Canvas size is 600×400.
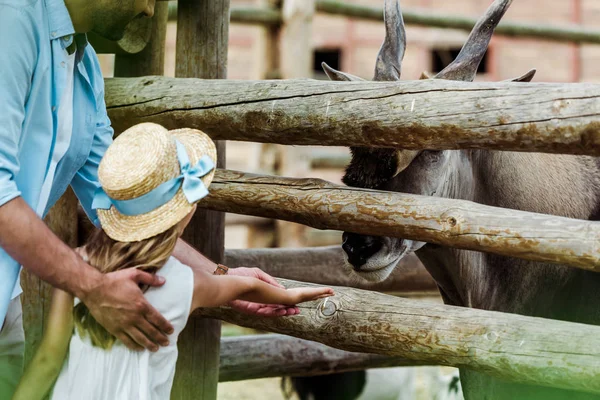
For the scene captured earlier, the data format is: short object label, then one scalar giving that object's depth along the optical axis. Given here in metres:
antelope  3.24
